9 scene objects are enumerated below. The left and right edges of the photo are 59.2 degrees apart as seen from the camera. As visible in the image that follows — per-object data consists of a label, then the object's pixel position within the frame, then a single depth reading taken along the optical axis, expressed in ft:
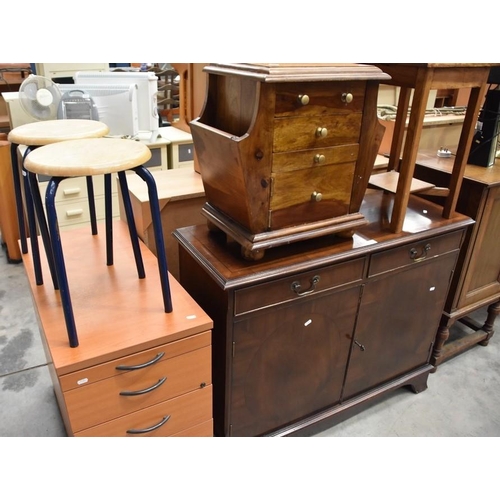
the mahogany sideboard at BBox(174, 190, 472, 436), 4.57
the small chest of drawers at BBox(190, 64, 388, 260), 3.90
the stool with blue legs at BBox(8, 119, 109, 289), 4.39
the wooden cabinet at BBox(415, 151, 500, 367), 6.41
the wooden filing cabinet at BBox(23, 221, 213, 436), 3.83
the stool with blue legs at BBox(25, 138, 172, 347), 3.51
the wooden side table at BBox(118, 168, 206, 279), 5.80
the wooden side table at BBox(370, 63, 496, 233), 4.81
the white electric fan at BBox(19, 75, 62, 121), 9.09
